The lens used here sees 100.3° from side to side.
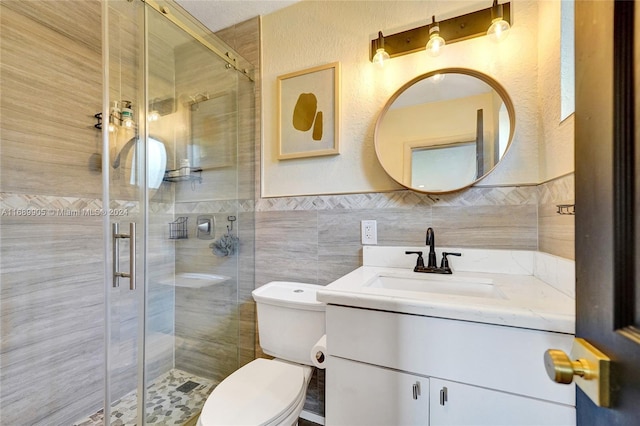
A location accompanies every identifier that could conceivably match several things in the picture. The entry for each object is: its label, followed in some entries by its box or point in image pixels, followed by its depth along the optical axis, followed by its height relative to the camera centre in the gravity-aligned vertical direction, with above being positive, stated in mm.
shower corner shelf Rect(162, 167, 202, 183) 1465 +205
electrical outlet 1360 -108
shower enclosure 1162 -2
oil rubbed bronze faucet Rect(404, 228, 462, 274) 1157 -227
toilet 944 -708
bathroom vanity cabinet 667 -452
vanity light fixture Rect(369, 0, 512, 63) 1146 +835
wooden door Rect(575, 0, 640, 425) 341 +14
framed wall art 1461 +565
